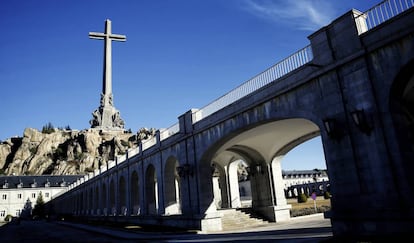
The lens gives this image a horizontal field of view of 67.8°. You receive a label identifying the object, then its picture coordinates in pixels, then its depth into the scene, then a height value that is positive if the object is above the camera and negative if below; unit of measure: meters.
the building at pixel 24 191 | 90.62 +6.60
